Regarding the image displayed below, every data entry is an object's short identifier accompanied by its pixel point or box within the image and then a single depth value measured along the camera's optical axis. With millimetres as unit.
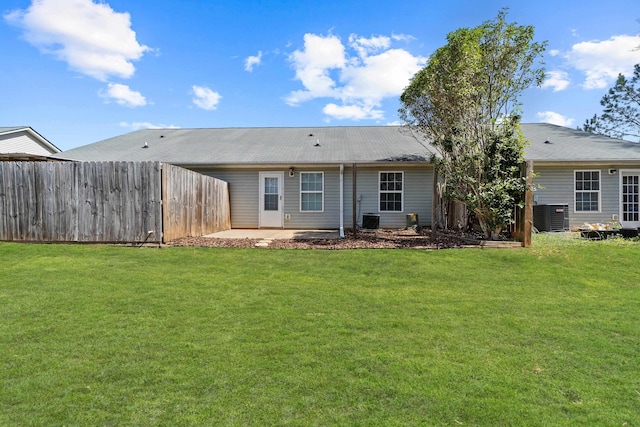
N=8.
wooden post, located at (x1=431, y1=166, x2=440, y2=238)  10066
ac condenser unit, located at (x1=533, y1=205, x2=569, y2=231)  11719
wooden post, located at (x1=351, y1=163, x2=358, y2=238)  10292
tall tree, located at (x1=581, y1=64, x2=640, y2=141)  28516
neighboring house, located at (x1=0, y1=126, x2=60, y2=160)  19958
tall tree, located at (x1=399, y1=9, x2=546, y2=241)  9172
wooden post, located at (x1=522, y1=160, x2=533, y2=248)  8633
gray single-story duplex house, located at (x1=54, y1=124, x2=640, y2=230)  13109
